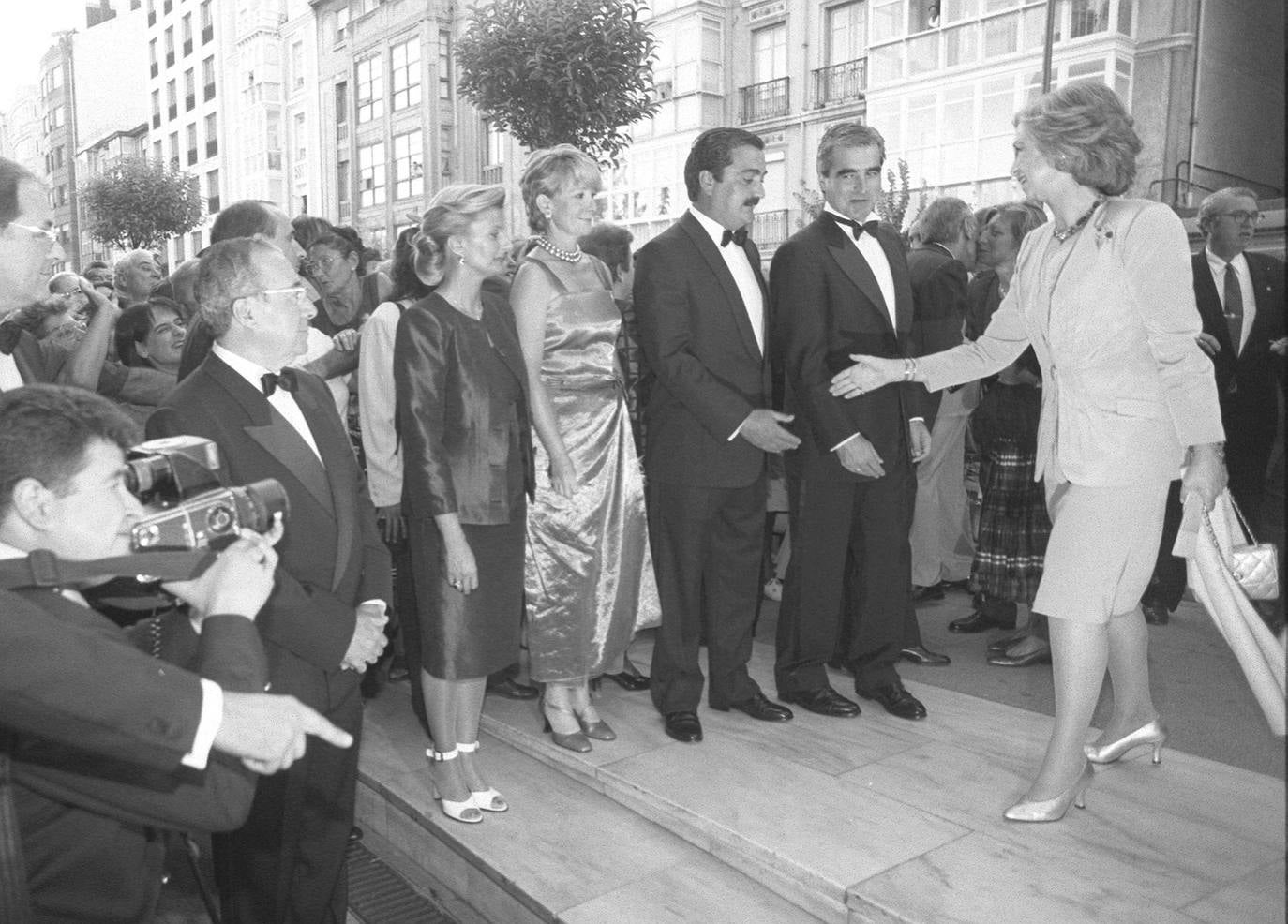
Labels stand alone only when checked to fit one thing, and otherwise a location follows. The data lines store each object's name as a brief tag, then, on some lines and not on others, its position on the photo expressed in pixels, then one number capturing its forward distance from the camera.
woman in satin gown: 3.11
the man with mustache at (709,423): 3.21
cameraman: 1.23
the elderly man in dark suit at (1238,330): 4.52
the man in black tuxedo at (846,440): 3.33
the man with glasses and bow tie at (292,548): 2.01
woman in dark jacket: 2.63
